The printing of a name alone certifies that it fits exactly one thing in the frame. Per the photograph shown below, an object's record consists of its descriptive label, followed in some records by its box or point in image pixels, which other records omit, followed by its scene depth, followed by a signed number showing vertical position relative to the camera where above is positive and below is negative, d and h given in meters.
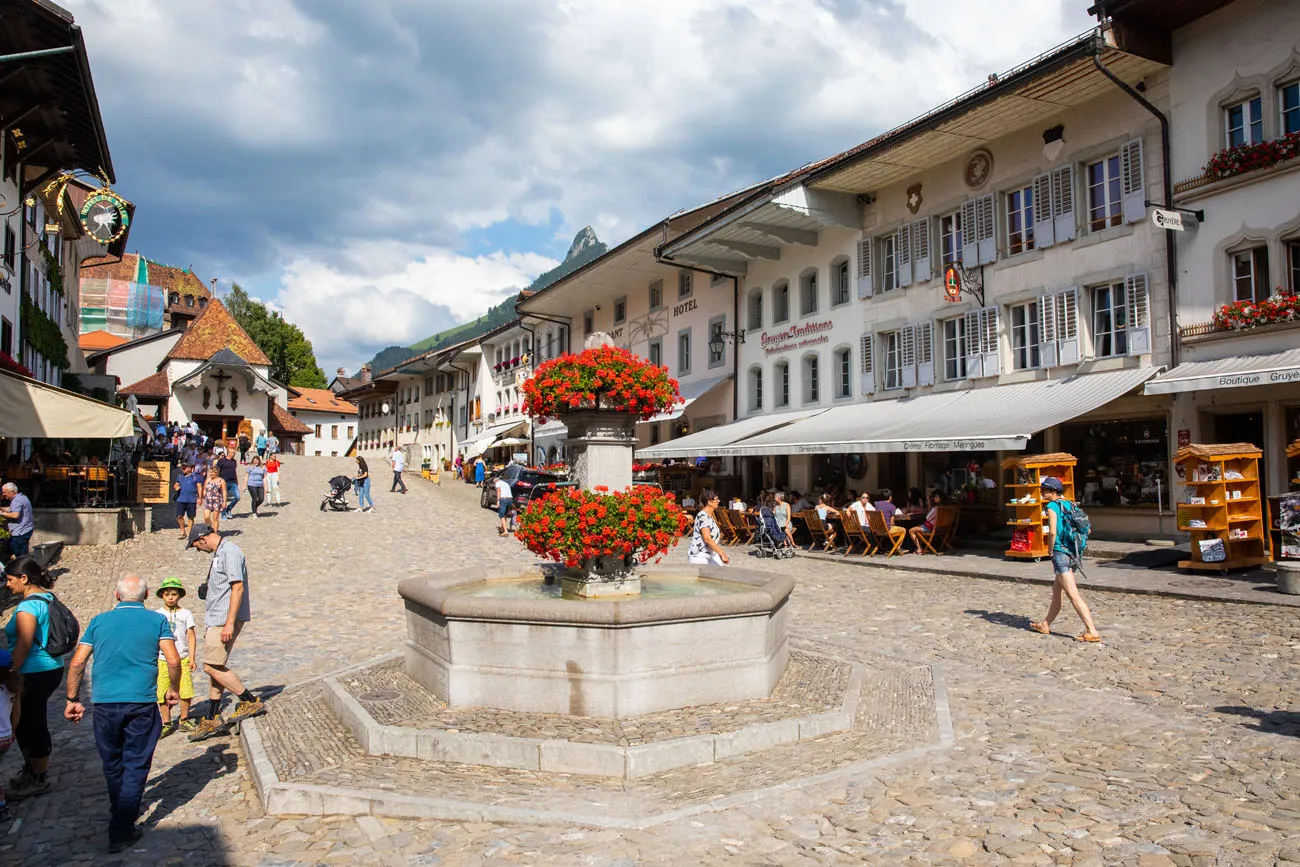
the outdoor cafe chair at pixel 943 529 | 18.73 -1.03
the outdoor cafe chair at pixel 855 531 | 18.98 -1.07
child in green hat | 6.40 -1.13
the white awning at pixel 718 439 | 23.88 +1.09
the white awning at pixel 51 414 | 13.25 +1.07
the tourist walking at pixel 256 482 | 24.17 +0.03
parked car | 25.14 +0.05
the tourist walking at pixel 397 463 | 33.41 +0.68
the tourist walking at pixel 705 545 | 11.94 -0.83
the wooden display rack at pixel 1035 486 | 15.57 -0.15
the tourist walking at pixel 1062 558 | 9.55 -0.84
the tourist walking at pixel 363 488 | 27.39 -0.17
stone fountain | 6.49 -1.21
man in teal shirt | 4.98 -1.20
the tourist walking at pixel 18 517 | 13.09 -0.44
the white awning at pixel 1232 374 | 13.81 +1.57
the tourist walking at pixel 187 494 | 19.44 -0.21
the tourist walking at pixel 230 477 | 23.45 +0.16
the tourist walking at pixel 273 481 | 26.98 +0.06
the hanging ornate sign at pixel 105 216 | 18.88 +5.57
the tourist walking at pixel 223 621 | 6.98 -1.05
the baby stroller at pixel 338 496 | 26.86 -0.40
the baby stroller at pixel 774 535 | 19.05 -1.14
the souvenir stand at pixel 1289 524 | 11.87 -0.62
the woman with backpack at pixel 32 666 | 5.55 -1.09
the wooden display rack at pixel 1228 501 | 13.35 -0.36
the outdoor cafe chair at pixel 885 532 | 18.52 -1.06
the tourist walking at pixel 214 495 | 19.00 -0.24
